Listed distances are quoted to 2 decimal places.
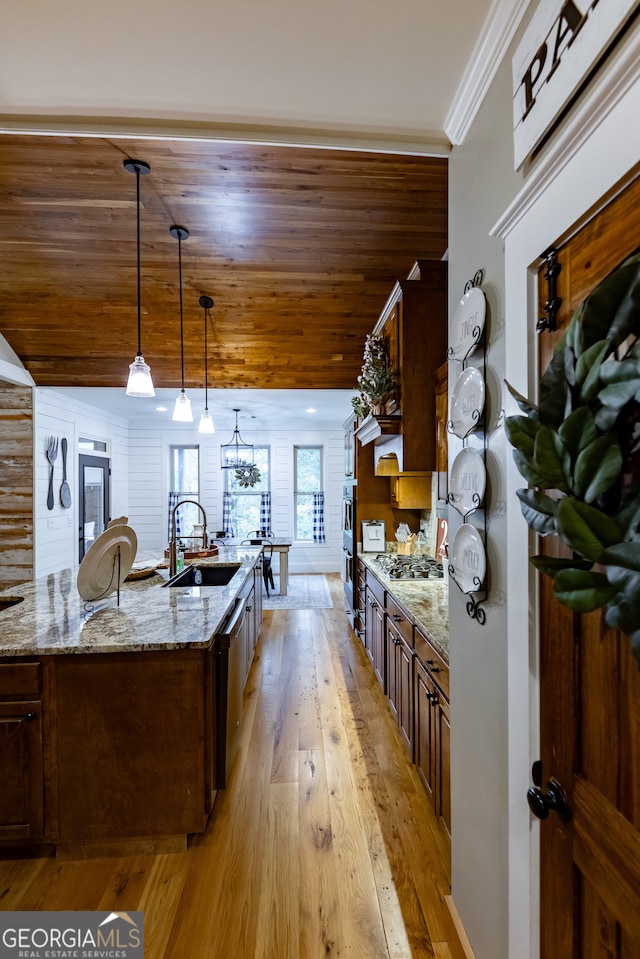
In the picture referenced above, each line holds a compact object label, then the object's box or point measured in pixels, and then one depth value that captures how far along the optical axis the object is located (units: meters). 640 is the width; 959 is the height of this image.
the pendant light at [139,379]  2.38
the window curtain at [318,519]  7.70
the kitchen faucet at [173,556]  2.95
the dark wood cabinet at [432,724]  1.74
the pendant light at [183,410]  3.05
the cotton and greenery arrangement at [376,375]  2.66
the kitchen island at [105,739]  1.70
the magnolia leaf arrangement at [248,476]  6.97
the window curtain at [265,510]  7.61
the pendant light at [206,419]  3.53
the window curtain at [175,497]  7.52
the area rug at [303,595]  5.59
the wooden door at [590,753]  0.72
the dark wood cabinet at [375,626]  3.06
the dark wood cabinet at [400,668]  2.29
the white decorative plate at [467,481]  1.23
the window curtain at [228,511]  7.57
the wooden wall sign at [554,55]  0.71
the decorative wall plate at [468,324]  1.22
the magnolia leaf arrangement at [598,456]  0.61
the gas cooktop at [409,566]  2.95
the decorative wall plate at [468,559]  1.22
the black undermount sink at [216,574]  3.44
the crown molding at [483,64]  1.03
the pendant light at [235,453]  7.55
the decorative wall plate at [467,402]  1.24
